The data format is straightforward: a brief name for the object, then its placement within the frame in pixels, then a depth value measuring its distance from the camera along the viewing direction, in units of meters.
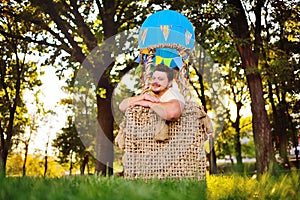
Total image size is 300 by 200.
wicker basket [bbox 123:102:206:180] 4.58
